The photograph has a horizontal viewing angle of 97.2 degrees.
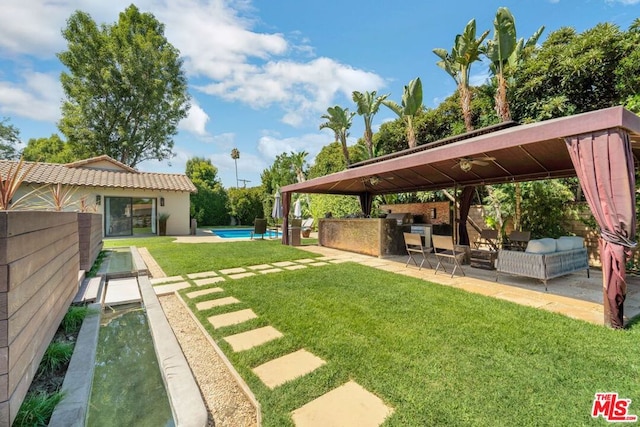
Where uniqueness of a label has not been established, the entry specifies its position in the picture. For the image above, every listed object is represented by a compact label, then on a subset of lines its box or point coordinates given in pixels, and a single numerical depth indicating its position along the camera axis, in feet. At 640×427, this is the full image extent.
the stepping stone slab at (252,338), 9.96
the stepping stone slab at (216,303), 13.95
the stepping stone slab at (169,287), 16.74
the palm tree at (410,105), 45.11
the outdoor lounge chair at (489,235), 27.50
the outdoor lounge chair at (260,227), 45.16
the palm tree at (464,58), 38.04
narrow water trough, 6.77
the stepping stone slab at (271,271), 21.66
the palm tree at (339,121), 62.75
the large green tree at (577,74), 29.17
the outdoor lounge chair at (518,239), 25.09
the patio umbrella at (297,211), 55.23
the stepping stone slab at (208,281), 18.28
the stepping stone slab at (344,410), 6.26
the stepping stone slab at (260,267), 23.22
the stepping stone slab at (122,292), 15.67
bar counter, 28.86
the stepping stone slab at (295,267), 23.15
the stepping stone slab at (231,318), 11.88
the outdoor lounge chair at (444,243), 19.87
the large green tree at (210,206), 79.46
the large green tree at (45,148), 92.27
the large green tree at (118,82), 67.51
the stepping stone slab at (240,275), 19.98
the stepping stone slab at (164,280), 18.79
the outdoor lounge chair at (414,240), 22.06
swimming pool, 61.98
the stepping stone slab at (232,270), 21.63
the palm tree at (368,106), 57.21
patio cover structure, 10.29
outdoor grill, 35.72
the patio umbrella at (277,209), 46.47
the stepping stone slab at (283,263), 24.60
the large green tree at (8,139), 89.04
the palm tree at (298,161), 84.43
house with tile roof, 47.85
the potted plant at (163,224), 53.83
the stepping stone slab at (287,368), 7.91
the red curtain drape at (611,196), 10.25
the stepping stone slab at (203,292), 15.72
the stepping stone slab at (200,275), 19.97
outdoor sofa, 16.61
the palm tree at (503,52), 32.94
